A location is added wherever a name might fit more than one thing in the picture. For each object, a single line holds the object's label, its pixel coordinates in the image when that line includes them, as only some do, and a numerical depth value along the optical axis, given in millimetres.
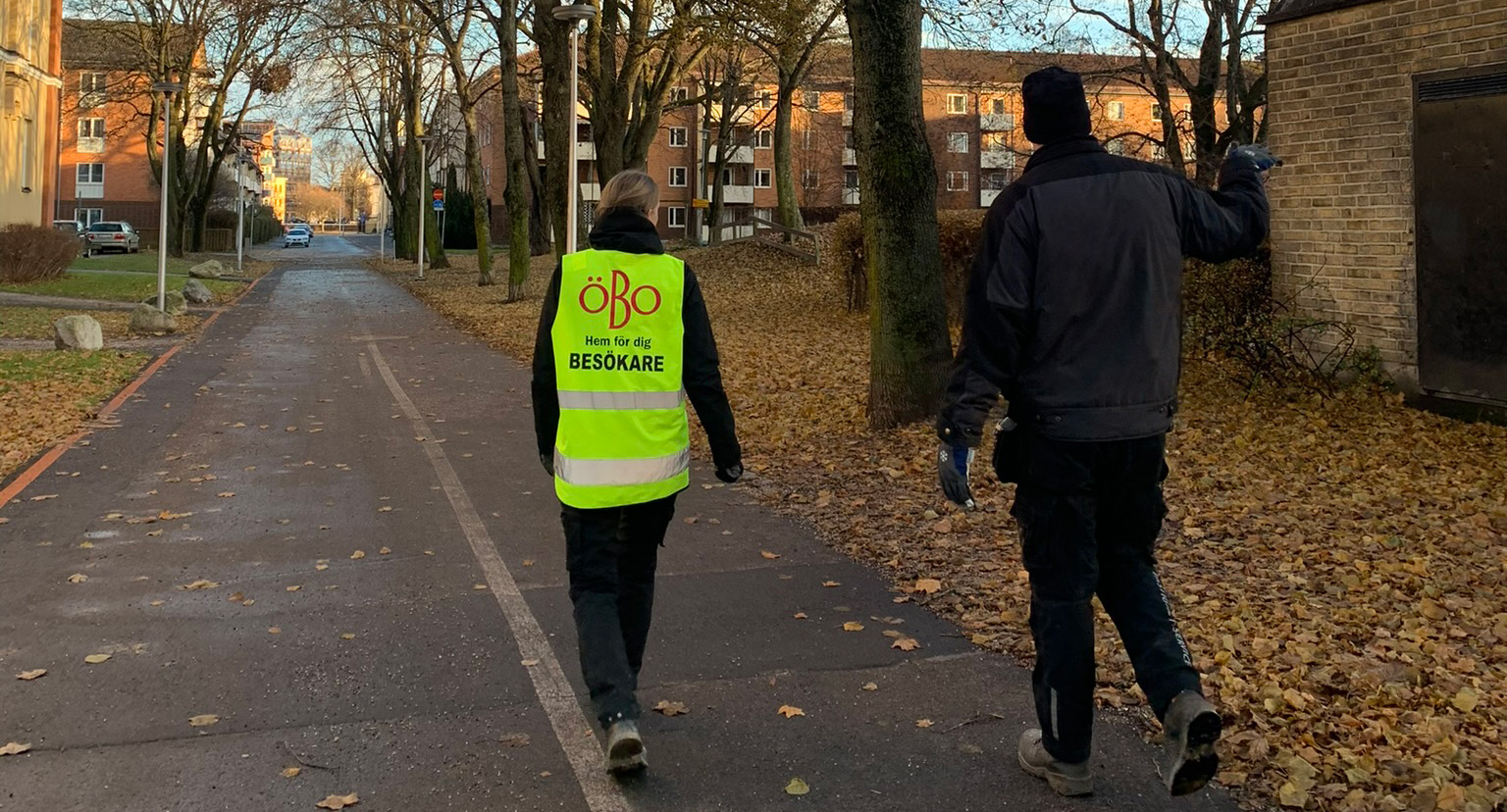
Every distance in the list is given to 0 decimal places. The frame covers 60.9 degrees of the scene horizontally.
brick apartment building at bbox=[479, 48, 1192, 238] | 62281
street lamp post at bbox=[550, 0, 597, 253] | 19828
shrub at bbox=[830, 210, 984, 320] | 18375
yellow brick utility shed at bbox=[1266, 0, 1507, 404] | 10234
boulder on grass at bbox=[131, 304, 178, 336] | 20609
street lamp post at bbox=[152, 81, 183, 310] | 22125
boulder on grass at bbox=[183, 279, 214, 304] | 27922
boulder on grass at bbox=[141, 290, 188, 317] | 23833
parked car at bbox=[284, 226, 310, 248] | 91375
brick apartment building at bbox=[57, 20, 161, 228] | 75562
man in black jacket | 3736
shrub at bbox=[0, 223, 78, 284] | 26906
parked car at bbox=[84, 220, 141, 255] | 55812
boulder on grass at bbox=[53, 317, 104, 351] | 17047
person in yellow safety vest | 4250
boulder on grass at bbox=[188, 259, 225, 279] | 36688
